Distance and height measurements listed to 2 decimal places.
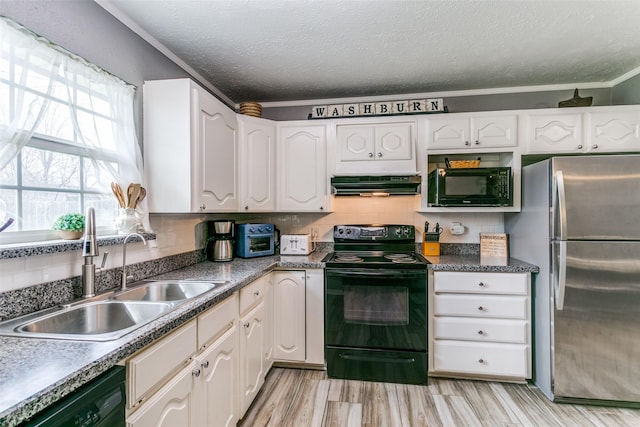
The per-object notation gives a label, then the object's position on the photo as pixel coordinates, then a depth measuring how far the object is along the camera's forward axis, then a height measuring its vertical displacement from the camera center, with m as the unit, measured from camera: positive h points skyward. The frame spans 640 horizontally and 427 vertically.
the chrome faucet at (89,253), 1.41 -0.17
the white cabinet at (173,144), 1.92 +0.42
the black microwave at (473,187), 2.51 +0.21
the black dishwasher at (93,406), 0.73 -0.48
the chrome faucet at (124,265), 1.62 -0.27
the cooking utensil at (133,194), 1.80 +0.11
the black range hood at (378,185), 2.61 +0.24
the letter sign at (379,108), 2.69 +0.90
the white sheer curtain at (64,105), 1.24 +0.51
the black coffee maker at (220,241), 2.53 -0.22
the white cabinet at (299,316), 2.49 -0.80
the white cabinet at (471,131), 2.56 +0.67
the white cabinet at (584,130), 2.41 +0.64
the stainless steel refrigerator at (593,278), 1.97 -0.41
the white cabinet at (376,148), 2.67 +0.56
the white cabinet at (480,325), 2.30 -0.82
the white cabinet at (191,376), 1.05 -0.64
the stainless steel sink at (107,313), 1.11 -0.41
